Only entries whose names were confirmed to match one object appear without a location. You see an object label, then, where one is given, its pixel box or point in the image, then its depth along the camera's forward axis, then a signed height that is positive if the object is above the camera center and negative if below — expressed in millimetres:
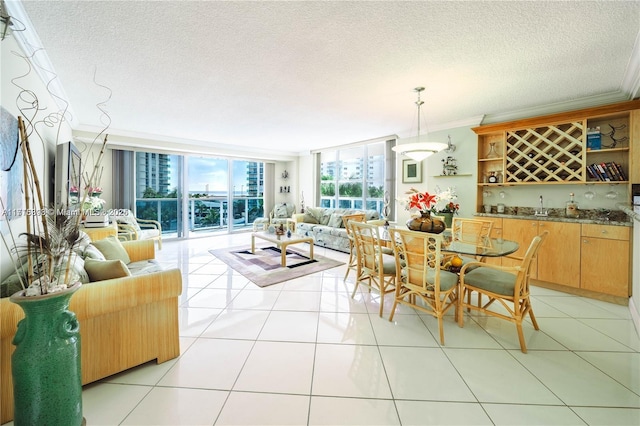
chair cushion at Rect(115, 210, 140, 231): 4949 -199
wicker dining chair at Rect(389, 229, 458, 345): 2201 -600
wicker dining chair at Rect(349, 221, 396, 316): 2654 -529
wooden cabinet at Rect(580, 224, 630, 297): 2947 -583
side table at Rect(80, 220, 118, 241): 3441 -304
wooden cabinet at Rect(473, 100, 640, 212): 3168 +870
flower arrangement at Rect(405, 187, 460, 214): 2709 +100
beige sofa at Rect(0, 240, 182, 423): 1393 -755
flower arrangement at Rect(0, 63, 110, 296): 1210 -159
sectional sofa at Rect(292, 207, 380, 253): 5509 -378
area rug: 3842 -934
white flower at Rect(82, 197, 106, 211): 3646 +101
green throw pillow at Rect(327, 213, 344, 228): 6044 -268
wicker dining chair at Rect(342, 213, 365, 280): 3370 -295
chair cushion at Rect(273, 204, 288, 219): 7730 -41
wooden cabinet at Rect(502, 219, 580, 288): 3248 -513
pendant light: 3013 +724
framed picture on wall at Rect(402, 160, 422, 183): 5152 +779
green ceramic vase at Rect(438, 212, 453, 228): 4508 -146
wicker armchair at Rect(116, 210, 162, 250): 4764 -408
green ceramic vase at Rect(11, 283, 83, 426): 1182 -710
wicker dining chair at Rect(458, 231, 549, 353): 2090 -653
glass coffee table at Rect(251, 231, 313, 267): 4373 -537
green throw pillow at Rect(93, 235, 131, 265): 2852 -446
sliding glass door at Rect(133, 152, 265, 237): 6340 +481
